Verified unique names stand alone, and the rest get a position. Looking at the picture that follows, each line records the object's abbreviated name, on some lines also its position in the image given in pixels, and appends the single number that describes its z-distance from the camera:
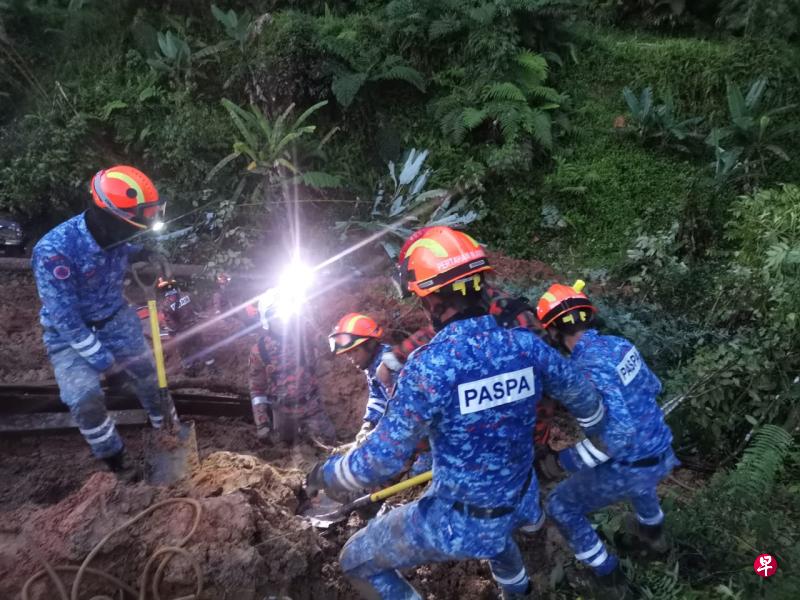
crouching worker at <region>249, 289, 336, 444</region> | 4.89
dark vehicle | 8.49
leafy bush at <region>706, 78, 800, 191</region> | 7.71
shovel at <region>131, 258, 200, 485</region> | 4.44
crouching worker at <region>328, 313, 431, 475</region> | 4.14
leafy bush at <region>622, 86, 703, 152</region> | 8.41
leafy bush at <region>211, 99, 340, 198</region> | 8.13
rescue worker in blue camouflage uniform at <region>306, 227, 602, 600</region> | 2.55
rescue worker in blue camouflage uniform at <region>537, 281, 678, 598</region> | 3.45
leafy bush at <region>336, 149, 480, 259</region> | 8.05
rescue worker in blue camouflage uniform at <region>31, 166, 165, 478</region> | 4.37
